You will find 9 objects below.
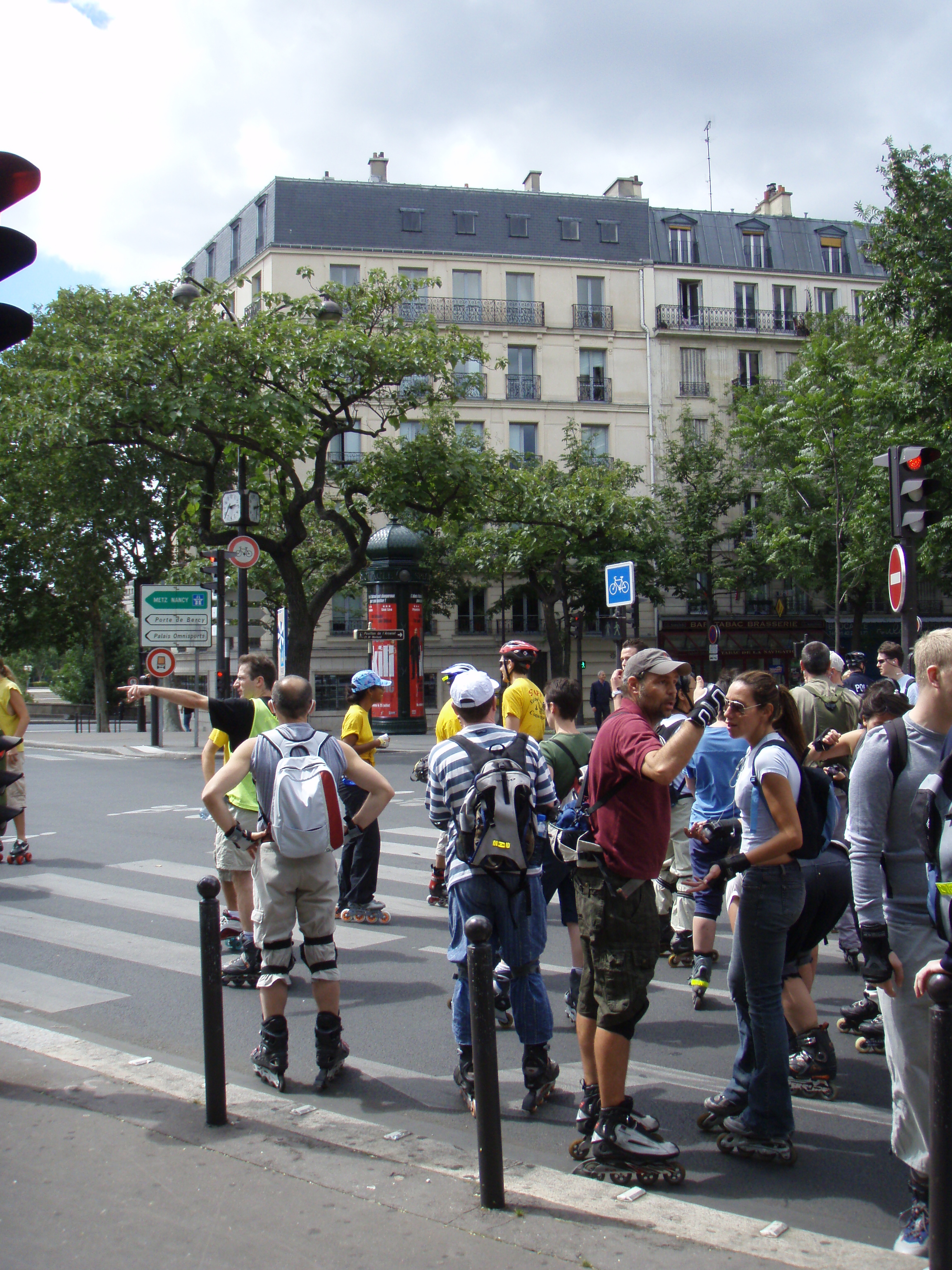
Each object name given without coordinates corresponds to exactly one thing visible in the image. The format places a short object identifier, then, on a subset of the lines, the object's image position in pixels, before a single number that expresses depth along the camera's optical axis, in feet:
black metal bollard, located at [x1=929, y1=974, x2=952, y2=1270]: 8.78
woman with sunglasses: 12.98
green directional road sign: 70.38
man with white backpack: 15.42
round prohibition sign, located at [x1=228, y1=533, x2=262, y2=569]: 52.06
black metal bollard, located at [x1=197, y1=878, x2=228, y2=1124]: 13.73
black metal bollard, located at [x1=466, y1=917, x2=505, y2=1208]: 11.19
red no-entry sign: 28.71
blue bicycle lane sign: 45.88
